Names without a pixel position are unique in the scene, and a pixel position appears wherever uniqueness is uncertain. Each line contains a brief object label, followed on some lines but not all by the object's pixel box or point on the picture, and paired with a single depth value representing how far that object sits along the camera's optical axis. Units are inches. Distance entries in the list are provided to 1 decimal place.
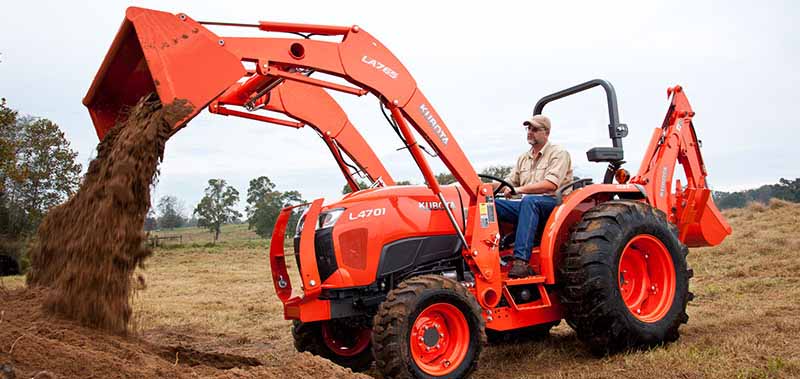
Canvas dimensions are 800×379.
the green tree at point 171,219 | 1831.2
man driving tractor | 224.8
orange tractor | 180.1
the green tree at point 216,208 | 1786.4
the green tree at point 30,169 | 794.8
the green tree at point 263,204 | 1743.4
